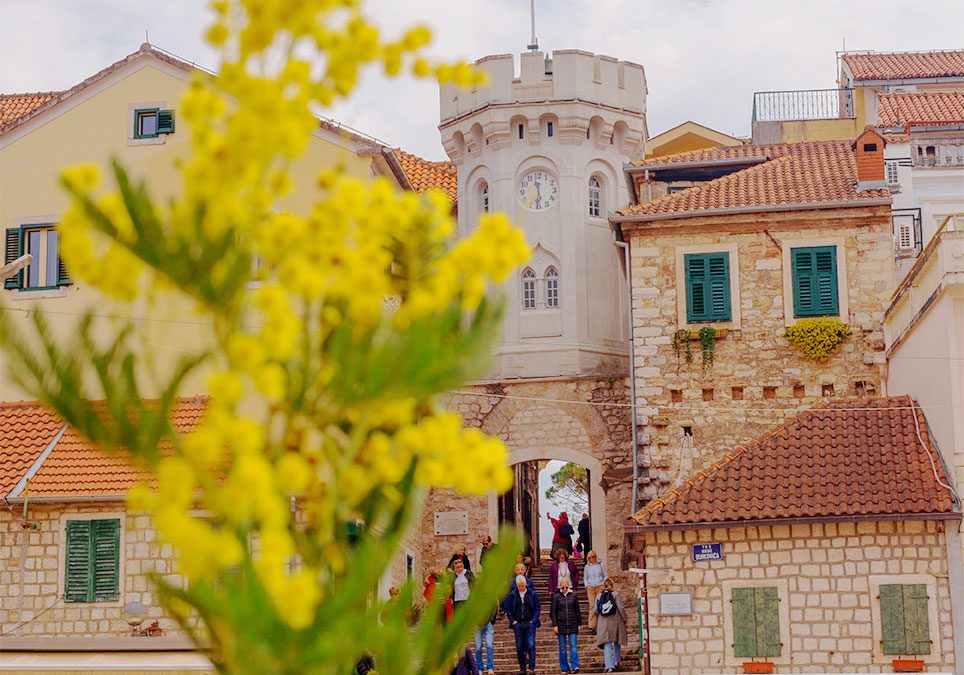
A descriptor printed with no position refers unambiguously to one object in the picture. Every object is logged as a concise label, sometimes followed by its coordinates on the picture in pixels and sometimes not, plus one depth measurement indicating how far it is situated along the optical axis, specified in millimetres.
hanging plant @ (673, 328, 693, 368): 30453
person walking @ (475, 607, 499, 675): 24266
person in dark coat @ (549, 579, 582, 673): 23984
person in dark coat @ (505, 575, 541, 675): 23734
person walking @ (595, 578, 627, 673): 23656
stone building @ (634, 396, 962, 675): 23547
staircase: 25266
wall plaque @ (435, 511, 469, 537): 33500
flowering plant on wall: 30125
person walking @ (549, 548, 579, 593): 25000
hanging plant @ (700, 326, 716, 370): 30297
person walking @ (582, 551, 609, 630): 25469
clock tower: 35250
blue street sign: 24172
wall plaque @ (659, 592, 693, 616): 24062
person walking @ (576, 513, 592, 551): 33312
